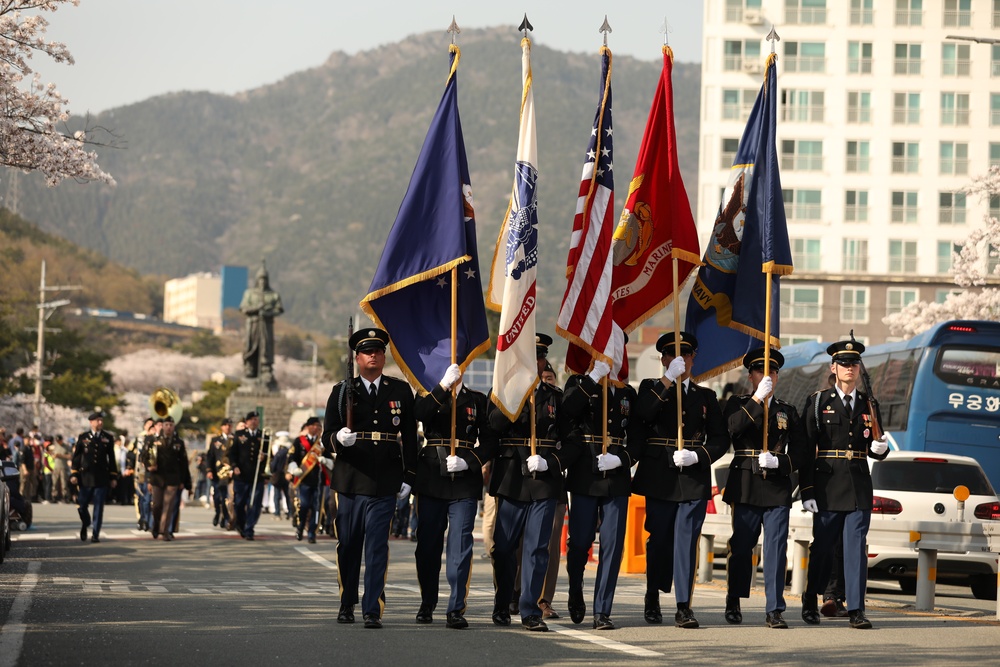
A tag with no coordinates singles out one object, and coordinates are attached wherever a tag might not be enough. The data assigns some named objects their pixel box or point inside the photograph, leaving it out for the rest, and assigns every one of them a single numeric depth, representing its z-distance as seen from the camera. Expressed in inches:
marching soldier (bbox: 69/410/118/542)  922.1
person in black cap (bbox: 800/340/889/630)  487.8
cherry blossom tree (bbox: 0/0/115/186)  951.6
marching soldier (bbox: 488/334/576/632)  460.8
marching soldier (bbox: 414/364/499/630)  454.9
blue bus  925.8
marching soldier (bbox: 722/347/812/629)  485.1
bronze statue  2309.3
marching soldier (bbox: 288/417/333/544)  994.1
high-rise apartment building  2785.4
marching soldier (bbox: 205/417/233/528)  1047.9
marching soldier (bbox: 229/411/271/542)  997.8
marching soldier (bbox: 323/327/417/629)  458.9
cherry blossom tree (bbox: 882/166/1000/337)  1611.7
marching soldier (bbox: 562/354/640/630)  466.6
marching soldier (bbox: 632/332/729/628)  477.1
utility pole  2541.8
